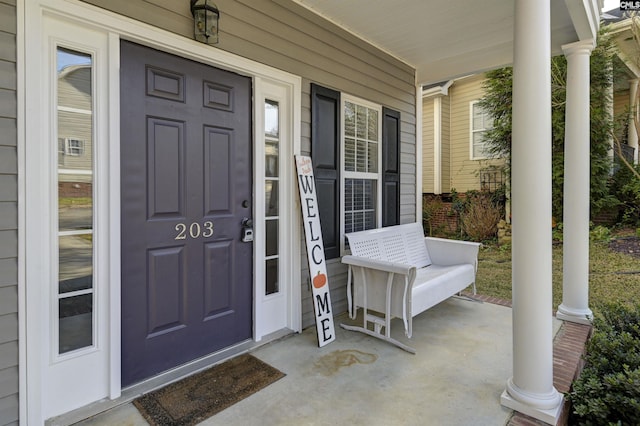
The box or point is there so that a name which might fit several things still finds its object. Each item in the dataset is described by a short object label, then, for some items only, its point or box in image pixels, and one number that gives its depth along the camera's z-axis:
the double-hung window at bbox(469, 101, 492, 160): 8.67
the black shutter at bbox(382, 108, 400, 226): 3.97
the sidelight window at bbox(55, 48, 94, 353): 1.85
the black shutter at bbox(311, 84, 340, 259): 3.12
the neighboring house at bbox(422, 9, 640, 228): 8.32
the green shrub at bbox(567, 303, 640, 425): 1.71
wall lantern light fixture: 2.20
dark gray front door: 2.10
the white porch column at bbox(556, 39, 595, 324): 3.10
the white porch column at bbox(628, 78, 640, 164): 7.02
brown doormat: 1.90
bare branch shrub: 7.78
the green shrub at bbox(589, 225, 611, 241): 6.38
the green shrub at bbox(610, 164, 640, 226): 6.63
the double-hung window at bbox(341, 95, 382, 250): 3.52
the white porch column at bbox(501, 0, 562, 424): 1.88
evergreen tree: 6.68
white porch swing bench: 2.72
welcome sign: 2.79
